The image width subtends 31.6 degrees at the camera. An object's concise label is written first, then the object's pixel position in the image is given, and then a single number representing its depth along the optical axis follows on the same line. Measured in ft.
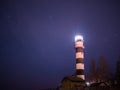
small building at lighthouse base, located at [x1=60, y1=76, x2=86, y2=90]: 163.46
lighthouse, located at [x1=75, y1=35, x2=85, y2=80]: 195.21
